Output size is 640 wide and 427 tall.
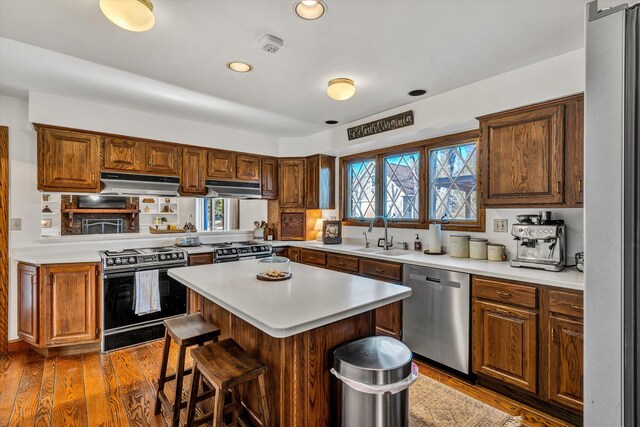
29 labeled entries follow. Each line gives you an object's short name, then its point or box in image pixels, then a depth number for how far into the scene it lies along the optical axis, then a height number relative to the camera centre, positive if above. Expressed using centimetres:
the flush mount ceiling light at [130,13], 149 +99
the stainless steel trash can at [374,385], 140 -79
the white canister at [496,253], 275 -36
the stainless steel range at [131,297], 302 -88
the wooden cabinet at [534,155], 219 +45
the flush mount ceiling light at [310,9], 169 +116
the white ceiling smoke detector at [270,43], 203 +115
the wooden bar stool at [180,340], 181 -78
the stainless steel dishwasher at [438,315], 249 -89
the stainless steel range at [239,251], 377 -50
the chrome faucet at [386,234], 366 -26
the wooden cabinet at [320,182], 451 +46
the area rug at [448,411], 201 -138
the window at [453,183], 317 +32
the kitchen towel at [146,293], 313 -83
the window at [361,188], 426 +35
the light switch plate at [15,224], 308 -12
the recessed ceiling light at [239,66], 240 +117
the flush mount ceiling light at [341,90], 253 +102
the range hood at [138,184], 331 +32
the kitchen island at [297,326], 139 -60
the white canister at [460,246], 297 -32
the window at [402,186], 373 +34
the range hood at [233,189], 403 +32
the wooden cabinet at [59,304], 285 -87
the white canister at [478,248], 286 -33
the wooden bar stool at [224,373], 141 -77
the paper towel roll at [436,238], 324 -27
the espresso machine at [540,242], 224 -22
